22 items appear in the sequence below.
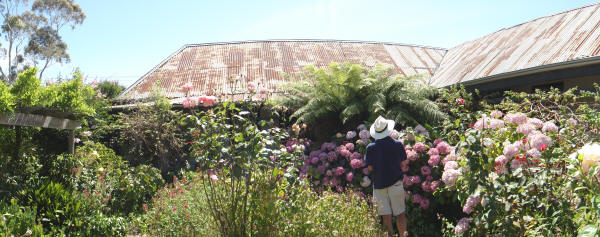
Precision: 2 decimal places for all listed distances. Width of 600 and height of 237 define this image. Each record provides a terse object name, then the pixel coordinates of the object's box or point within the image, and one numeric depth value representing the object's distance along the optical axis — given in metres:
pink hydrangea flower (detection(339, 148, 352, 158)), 6.71
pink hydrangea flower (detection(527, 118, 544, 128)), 4.24
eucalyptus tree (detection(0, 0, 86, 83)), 24.25
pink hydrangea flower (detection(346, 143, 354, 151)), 6.80
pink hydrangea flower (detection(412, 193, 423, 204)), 5.59
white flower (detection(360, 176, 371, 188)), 6.22
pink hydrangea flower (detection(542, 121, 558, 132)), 4.01
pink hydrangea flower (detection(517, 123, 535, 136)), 4.11
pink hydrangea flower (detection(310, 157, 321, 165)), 7.12
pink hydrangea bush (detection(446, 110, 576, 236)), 3.41
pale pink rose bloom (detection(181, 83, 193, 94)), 4.01
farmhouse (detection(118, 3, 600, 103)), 6.93
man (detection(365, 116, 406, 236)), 5.15
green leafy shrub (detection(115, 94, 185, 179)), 9.02
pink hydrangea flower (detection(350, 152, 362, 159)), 6.56
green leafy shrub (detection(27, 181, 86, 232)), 5.18
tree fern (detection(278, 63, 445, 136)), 7.34
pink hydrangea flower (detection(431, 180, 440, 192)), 5.33
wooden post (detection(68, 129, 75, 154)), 7.11
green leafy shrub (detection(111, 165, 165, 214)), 6.97
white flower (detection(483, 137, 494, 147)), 3.79
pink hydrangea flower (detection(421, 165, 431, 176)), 5.61
